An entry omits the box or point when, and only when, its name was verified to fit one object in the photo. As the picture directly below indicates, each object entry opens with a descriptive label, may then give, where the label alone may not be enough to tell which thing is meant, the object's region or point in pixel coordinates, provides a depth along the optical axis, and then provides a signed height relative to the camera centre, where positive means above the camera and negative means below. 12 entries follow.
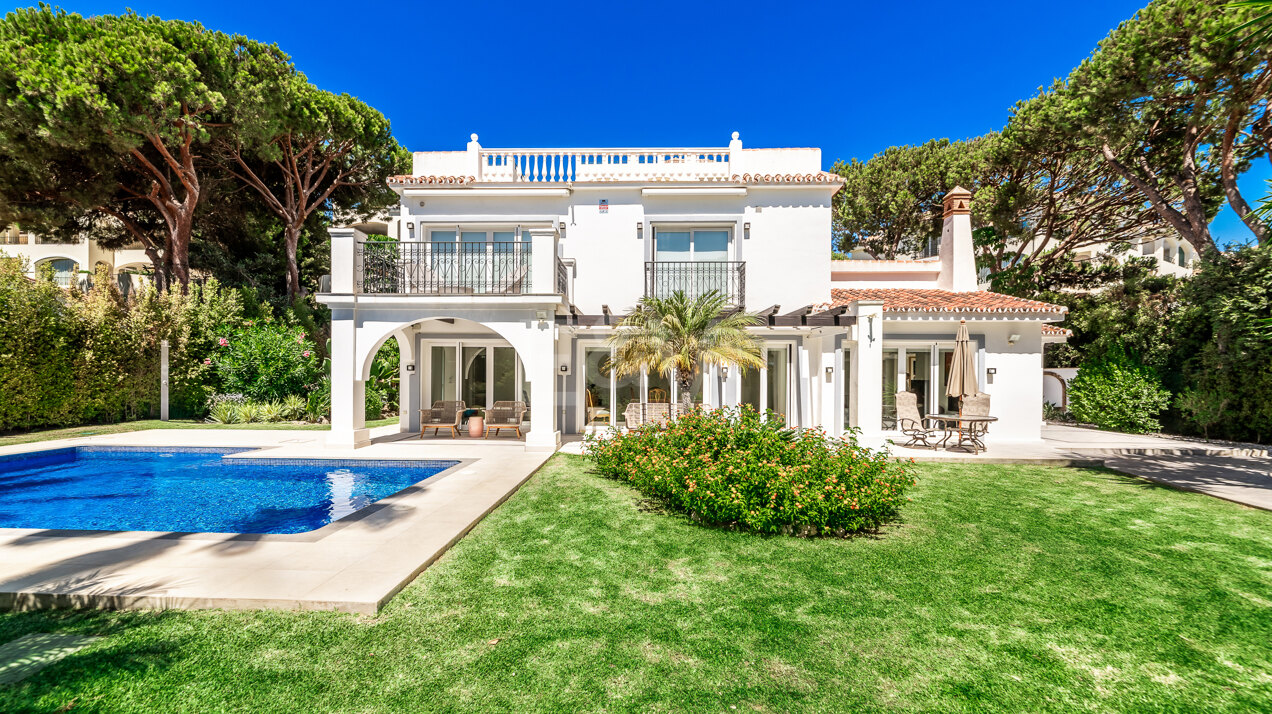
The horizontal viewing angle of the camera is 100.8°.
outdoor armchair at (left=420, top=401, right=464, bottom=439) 14.58 -1.54
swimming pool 7.40 -2.25
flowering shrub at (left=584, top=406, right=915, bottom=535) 6.45 -1.55
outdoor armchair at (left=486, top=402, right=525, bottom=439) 14.87 -1.55
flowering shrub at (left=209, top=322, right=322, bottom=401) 18.23 -0.08
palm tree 11.57 +0.46
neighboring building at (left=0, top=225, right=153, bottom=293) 31.92 +6.71
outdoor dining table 12.34 -1.72
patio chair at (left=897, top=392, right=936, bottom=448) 13.49 -1.48
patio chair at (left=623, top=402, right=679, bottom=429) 13.00 -1.29
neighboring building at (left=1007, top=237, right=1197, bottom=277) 28.49 +7.21
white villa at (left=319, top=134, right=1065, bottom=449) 14.03 +2.40
